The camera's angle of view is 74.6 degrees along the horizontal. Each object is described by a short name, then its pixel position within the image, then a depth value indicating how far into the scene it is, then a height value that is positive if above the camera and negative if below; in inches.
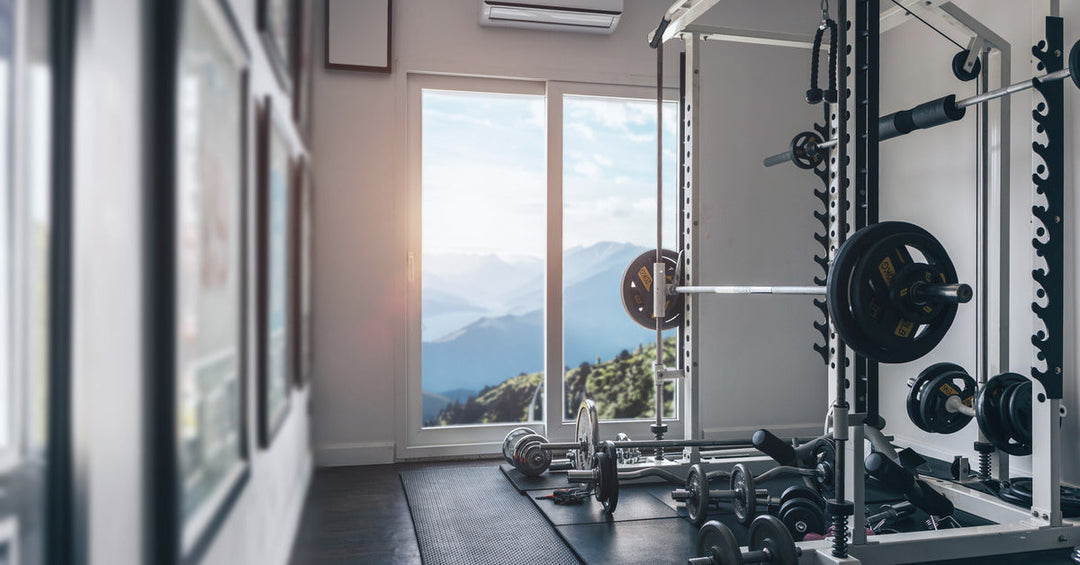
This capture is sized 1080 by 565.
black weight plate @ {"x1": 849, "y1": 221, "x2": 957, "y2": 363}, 59.5 -1.1
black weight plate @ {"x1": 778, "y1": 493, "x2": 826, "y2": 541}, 76.9 -25.2
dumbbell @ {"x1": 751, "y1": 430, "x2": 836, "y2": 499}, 91.8 -23.5
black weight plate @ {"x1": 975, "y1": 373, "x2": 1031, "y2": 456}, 85.1 -15.1
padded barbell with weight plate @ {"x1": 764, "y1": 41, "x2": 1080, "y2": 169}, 78.5 +20.3
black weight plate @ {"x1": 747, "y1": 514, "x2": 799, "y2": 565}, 62.2 -22.9
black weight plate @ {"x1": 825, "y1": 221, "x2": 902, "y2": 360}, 59.7 +0.2
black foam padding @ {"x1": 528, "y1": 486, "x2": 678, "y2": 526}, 86.4 -28.4
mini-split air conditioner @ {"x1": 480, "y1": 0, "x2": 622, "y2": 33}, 117.0 +46.0
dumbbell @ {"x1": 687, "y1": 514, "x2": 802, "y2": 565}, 62.3 -23.3
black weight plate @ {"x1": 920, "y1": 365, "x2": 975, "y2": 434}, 93.2 -14.8
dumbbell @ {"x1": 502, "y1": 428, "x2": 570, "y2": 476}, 104.3 -25.1
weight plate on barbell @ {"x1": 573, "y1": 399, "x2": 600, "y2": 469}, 95.0 -20.6
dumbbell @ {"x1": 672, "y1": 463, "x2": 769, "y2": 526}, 80.2 -24.1
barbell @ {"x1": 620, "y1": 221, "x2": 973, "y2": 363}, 59.4 -0.5
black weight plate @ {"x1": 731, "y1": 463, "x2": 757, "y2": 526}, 79.8 -23.8
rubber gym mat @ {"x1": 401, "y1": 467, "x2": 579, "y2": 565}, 74.3 -28.3
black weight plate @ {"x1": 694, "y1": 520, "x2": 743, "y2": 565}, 62.4 -23.5
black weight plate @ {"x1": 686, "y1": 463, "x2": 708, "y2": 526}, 80.4 -24.0
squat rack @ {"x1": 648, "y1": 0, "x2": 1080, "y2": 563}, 66.8 +3.6
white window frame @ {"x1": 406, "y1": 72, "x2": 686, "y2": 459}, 116.6 +2.3
